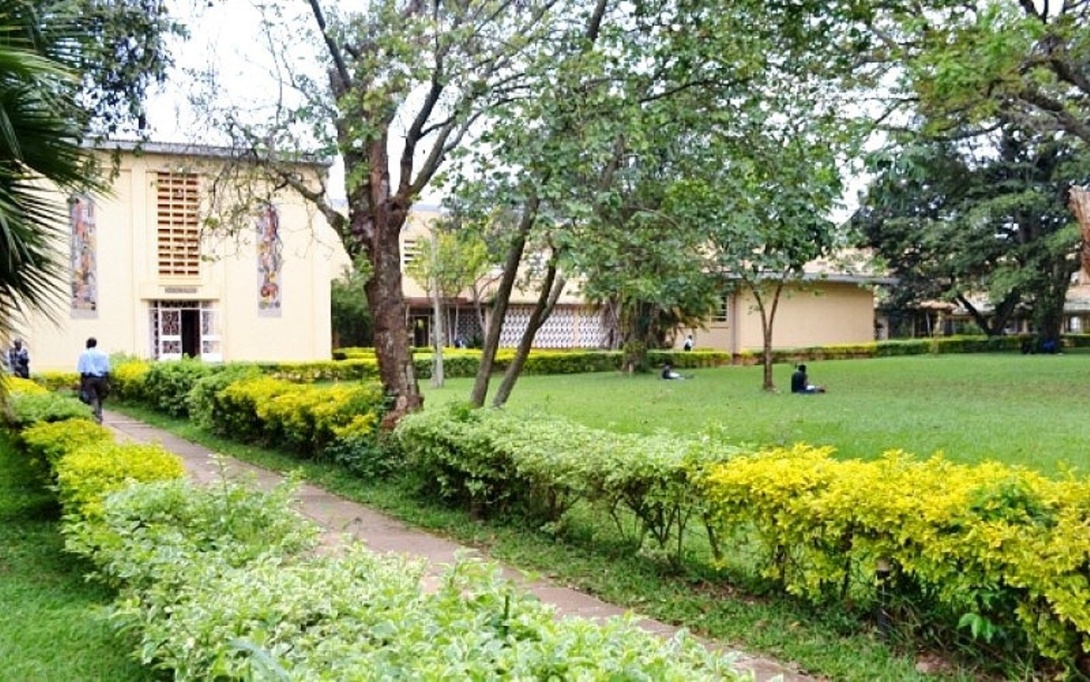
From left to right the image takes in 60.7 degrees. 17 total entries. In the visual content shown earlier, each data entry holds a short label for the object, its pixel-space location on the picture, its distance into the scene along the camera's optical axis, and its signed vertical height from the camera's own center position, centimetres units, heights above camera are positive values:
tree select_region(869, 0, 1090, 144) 823 +289
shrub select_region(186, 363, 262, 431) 1448 -77
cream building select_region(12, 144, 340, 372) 2748 +174
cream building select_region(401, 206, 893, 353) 3831 +79
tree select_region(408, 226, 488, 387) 2600 +227
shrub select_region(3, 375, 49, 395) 1271 -59
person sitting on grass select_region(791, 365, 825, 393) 1997 -98
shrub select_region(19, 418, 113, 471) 761 -76
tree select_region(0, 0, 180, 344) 543 +137
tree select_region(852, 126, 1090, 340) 3388 +419
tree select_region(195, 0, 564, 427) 841 +234
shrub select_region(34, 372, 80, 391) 2395 -82
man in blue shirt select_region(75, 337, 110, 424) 1551 -44
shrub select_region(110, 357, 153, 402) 2055 -71
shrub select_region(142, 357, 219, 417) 1784 -72
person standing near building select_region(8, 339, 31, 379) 2006 -27
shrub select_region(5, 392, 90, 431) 970 -66
